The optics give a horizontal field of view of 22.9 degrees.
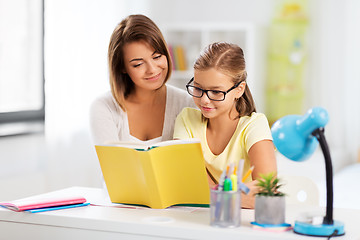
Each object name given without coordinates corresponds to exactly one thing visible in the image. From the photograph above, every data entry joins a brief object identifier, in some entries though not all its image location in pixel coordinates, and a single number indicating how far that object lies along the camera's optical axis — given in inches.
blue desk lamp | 96.8
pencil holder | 98.4
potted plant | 97.7
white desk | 97.6
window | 189.8
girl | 114.5
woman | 128.9
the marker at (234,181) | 98.8
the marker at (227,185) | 98.7
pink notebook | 109.9
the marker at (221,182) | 99.1
